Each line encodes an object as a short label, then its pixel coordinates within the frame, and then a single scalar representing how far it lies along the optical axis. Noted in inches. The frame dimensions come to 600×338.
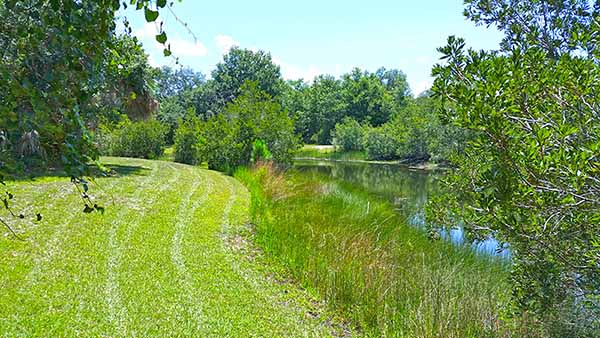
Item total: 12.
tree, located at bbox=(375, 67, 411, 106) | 2417.6
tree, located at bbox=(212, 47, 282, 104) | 2050.9
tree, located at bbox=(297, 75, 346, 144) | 2183.8
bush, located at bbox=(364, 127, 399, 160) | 1567.4
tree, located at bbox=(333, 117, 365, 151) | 1777.8
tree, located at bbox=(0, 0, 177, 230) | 60.1
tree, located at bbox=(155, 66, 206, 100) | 3447.8
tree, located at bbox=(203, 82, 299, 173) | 696.4
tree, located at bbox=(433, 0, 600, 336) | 108.7
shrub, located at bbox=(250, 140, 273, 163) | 665.0
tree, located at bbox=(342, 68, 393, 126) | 2185.0
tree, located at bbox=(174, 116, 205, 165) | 928.9
